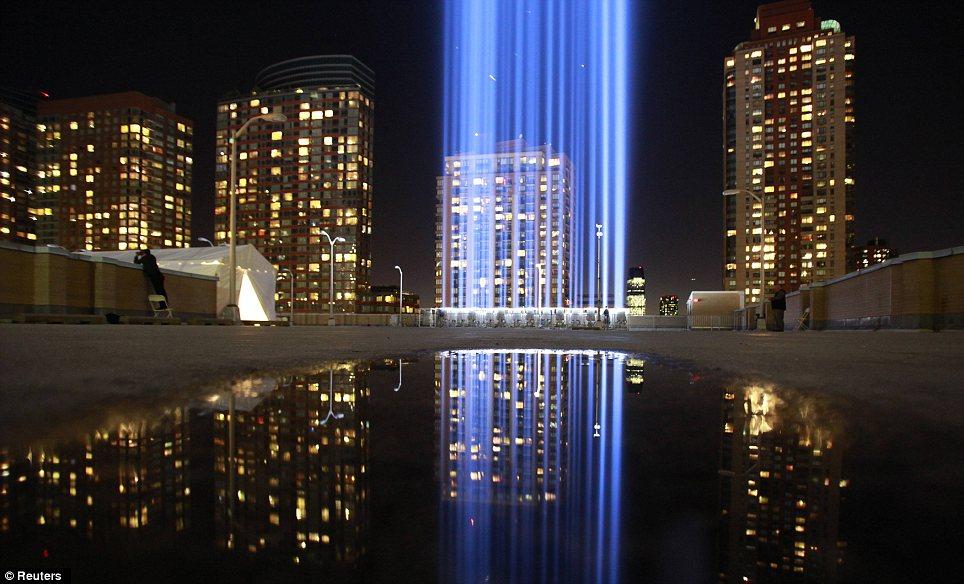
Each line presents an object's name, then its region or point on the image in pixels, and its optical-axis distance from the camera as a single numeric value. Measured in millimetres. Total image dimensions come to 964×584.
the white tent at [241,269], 32719
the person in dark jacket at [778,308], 23192
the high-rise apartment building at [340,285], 198375
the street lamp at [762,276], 29845
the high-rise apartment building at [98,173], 192125
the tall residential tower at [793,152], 159875
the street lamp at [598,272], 55406
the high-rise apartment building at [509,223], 179875
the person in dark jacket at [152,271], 19969
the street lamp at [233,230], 21719
